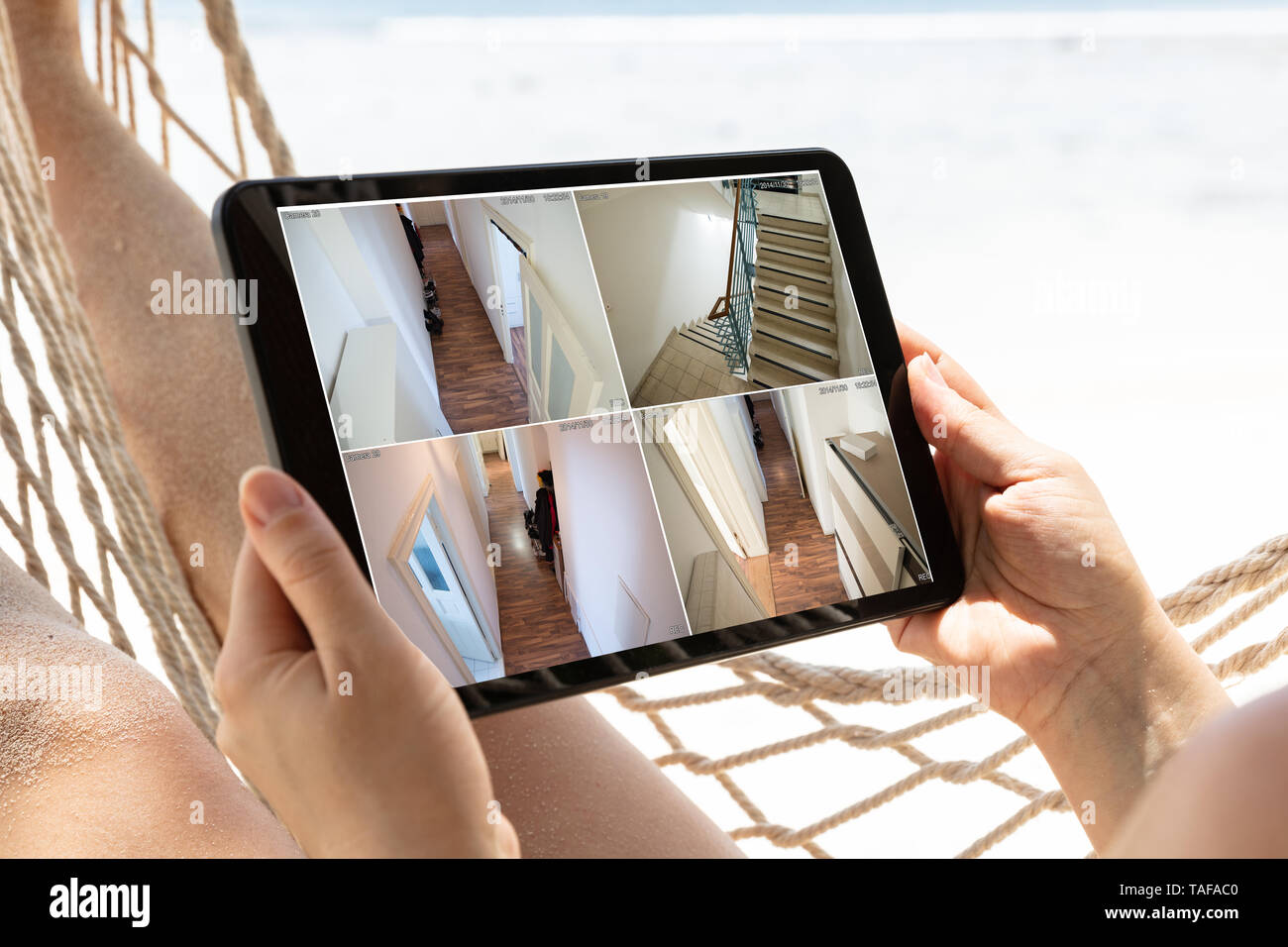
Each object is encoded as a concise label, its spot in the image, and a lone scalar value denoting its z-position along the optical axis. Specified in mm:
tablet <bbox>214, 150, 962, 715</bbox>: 373
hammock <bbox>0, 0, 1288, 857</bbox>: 562
